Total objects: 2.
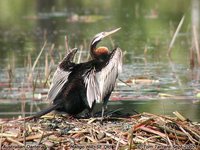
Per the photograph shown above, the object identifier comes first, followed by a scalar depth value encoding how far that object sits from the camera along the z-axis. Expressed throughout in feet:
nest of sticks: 58.13
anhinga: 64.28
